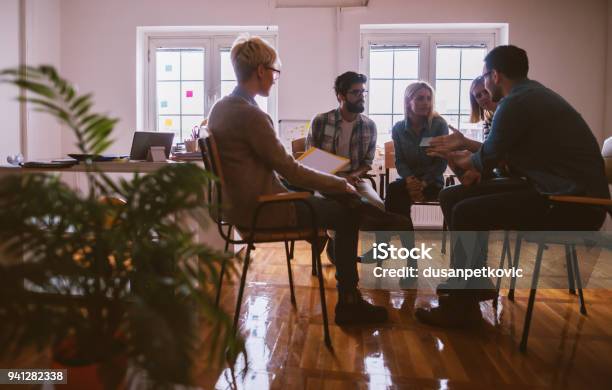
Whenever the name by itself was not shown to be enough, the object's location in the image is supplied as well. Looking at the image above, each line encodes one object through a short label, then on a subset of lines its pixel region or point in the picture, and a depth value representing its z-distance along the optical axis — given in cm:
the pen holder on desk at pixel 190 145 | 300
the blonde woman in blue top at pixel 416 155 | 303
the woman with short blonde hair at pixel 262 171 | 187
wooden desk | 230
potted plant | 83
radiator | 497
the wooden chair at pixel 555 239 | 176
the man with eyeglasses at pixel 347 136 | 319
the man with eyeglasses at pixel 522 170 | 196
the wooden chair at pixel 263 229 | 180
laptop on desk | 264
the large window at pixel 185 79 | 523
